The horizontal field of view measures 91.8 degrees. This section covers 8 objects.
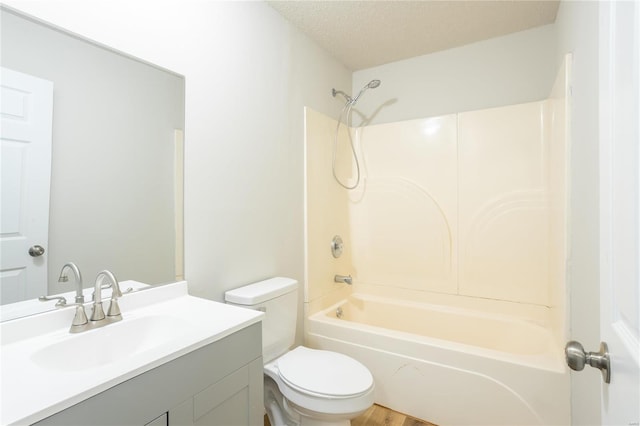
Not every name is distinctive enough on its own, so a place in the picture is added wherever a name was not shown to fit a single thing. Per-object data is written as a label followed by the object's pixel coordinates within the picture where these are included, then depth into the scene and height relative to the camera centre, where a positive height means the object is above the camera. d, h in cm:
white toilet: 140 -77
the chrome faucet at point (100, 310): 103 -33
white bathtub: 156 -83
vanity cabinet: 74 -50
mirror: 104 +24
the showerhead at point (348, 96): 242 +106
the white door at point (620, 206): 46 +3
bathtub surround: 167 -21
